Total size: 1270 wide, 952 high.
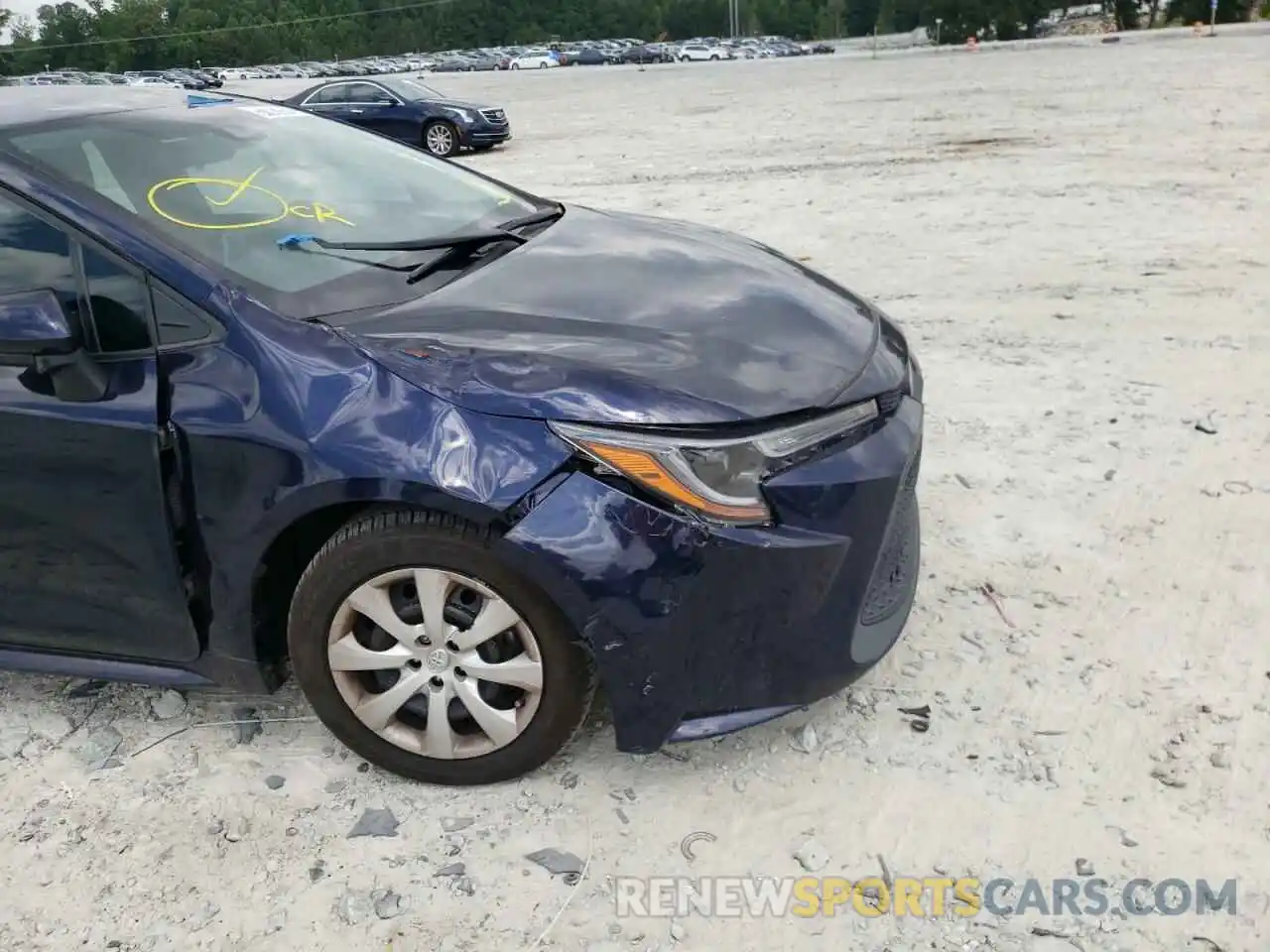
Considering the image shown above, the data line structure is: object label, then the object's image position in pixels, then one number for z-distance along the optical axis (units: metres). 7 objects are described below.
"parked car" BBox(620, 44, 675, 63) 65.44
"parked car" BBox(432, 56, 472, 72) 72.56
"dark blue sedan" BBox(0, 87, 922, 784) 2.34
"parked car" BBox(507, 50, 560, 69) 69.06
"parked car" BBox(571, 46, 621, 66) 70.06
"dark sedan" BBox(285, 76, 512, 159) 16.45
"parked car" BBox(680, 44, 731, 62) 62.22
